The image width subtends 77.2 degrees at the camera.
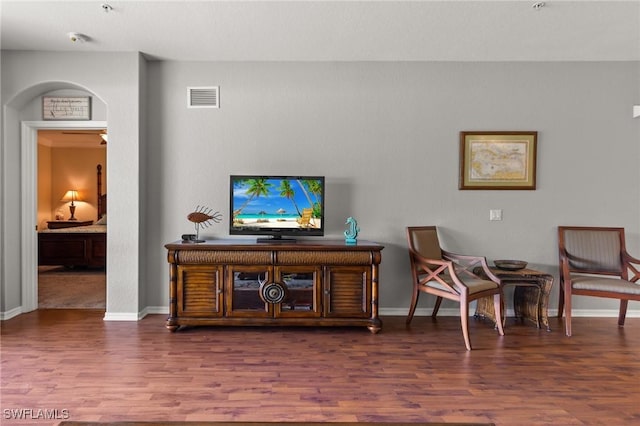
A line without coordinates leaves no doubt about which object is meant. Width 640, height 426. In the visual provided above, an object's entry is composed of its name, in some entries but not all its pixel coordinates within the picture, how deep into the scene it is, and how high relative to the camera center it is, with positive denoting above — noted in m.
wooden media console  3.53 -0.71
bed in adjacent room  6.33 -0.72
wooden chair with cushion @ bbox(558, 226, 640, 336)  3.73 -0.49
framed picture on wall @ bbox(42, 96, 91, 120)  4.04 +0.94
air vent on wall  4.09 +1.08
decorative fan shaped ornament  3.76 -0.14
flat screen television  3.82 -0.02
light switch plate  4.12 -0.08
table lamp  8.15 +0.07
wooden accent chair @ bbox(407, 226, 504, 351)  3.32 -0.64
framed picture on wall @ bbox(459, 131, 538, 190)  4.09 +0.48
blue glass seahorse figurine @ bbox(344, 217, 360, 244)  3.73 -0.26
